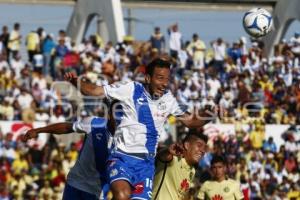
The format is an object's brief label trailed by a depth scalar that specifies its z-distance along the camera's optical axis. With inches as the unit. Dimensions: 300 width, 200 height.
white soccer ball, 645.9
